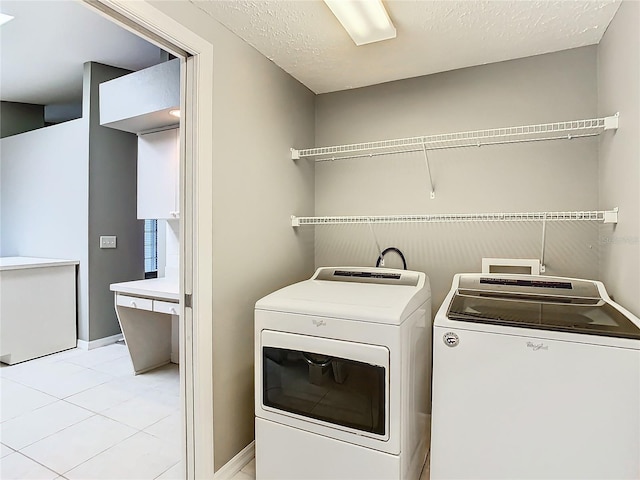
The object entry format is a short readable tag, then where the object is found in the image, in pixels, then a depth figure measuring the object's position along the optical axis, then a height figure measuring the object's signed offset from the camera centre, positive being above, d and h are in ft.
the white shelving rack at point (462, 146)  5.86 +1.85
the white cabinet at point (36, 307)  10.69 -2.20
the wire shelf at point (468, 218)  5.66 +0.36
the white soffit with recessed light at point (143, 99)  8.14 +3.24
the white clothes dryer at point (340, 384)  4.88 -2.09
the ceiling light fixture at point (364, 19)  5.06 +3.19
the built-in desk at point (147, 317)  8.76 -2.24
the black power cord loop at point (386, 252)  7.95 -0.39
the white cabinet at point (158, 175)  9.52 +1.65
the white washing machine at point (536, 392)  3.98 -1.79
